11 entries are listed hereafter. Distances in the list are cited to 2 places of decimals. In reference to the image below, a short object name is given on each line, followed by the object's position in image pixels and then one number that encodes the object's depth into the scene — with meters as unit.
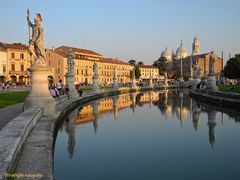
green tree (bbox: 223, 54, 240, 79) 69.45
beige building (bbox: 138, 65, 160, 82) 138.88
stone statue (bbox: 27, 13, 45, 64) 13.71
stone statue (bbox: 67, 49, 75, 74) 27.27
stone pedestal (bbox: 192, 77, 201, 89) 44.64
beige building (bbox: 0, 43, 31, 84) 73.50
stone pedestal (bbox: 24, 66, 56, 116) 12.95
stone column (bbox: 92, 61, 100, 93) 36.94
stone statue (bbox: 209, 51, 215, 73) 31.16
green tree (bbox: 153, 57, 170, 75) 132.00
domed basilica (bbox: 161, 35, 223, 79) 149.96
